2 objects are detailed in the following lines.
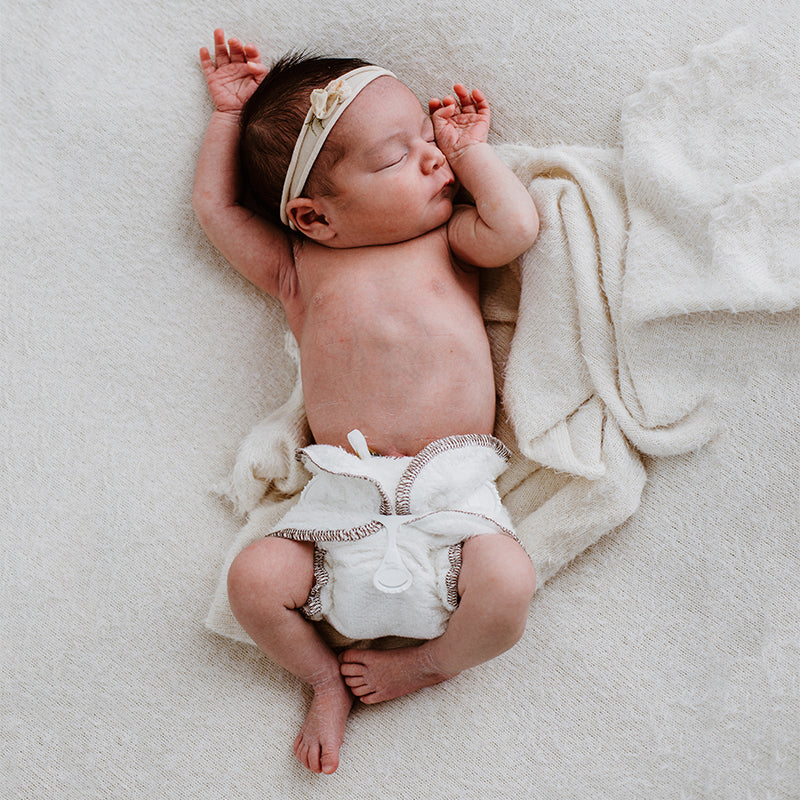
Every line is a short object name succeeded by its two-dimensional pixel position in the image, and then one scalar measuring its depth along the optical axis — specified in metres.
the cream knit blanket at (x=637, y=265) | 1.24
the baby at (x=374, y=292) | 1.27
